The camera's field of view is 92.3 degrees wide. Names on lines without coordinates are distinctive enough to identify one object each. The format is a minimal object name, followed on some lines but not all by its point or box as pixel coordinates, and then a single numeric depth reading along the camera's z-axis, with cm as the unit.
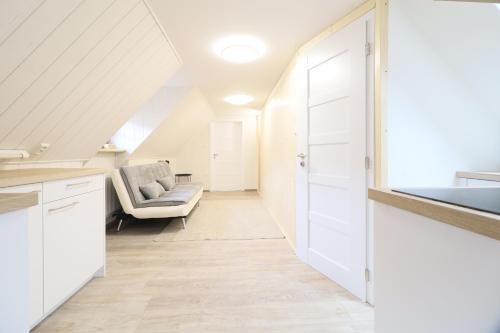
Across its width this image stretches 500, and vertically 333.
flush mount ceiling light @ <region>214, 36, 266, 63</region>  230
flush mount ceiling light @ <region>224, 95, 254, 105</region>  457
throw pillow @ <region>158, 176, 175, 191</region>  417
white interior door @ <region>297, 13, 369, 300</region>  170
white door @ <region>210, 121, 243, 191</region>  678
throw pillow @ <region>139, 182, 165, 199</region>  341
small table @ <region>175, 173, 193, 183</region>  614
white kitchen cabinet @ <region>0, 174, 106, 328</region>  130
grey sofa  308
